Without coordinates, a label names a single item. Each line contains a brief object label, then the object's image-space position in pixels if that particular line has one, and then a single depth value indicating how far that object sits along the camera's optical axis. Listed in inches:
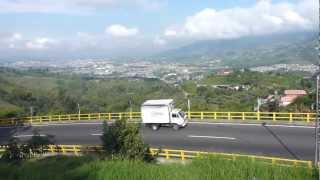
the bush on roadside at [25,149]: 753.8
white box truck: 991.7
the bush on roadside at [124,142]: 669.9
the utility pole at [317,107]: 367.5
